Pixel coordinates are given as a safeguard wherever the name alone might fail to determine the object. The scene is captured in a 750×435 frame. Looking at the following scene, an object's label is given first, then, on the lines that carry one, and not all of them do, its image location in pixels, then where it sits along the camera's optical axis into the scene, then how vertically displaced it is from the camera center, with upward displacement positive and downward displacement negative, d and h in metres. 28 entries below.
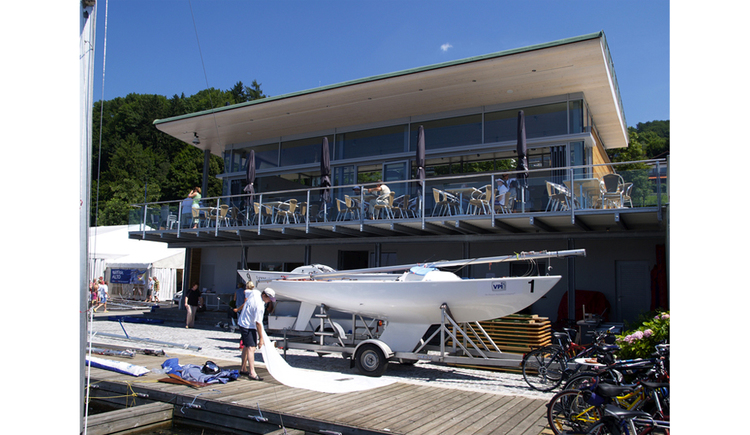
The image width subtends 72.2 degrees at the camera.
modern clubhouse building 13.30 +1.42
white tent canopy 31.31 -1.76
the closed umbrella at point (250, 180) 17.91 +1.90
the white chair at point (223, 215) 18.36 +0.67
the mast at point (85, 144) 3.96 +0.70
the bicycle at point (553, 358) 8.09 -2.00
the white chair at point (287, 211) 16.88 +0.76
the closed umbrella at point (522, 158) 13.37 +2.05
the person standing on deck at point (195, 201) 19.06 +1.21
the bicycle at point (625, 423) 4.07 -1.51
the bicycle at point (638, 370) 5.04 -1.35
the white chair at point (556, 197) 12.79 +0.98
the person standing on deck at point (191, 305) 17.95 -2.50
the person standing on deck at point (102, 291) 23.86 -2.72
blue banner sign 31.31 -2.67
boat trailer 8.98 -2.15
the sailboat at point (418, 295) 8.95 -1.12
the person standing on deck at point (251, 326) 8.52 -1.53
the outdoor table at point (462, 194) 13.98 +1.13
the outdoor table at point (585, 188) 12.59 +1.18
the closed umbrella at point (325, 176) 16.34 +1.88
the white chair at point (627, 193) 12.06 +1.02
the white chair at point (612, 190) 12.16 +1.10
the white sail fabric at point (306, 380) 7.82 -2.32
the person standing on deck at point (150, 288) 30.95 -3.33
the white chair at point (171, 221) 19.78 +0.48
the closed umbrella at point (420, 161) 14.69 +2.13
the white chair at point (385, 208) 15.02 +0.79
